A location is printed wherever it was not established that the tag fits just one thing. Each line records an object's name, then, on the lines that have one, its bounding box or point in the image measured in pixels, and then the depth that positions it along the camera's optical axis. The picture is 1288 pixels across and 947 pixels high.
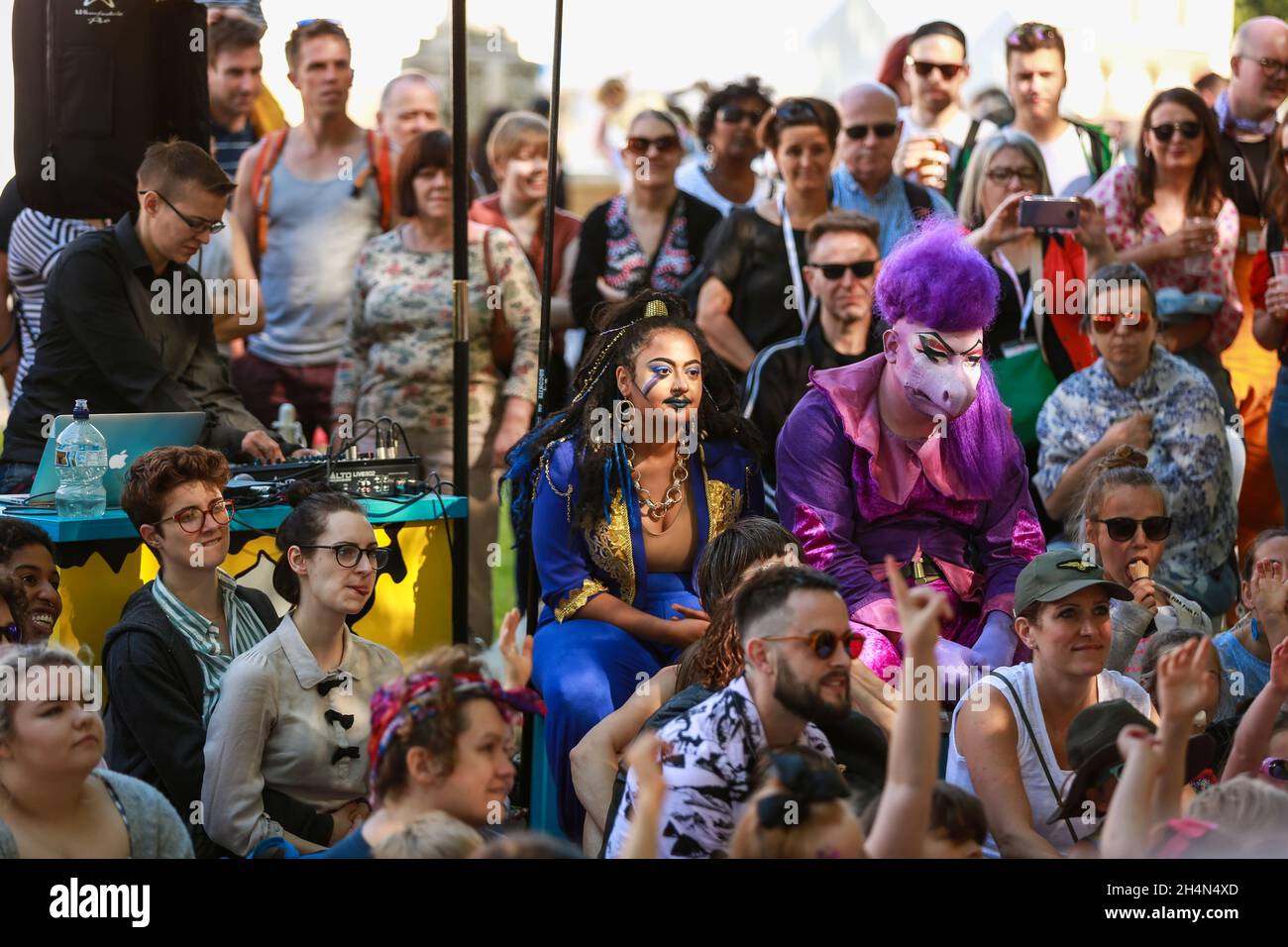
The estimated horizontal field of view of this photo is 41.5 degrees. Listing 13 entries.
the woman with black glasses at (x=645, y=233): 6.09
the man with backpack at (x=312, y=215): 6.42
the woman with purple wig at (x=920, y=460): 4.15
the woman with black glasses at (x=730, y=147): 6.38
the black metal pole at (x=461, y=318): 4.89
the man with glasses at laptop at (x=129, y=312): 4.97
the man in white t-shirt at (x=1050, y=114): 6.20
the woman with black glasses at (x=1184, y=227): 5.71
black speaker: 5.02
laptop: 4.58
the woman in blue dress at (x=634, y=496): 4.29
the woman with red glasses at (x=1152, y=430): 5.12
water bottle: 4.39
